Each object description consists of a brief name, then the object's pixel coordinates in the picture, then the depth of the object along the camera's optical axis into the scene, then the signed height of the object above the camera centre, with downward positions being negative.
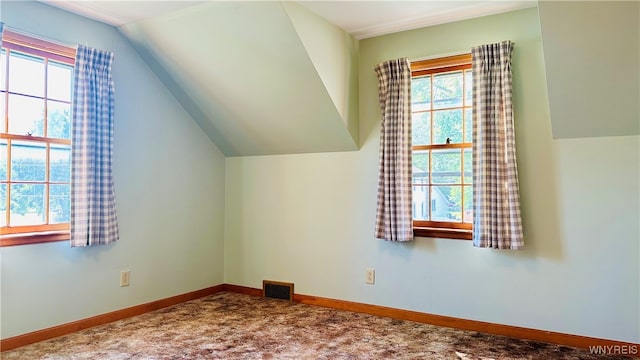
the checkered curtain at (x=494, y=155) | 3.02 +0.29
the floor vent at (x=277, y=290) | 4.11 -0.88
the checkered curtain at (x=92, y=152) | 3.13 +0.33
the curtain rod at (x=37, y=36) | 2.86 +1.10
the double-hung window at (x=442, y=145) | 3.36 +0.40
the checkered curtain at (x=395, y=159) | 3.42 +0.30
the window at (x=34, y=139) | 2.90 +0.41
